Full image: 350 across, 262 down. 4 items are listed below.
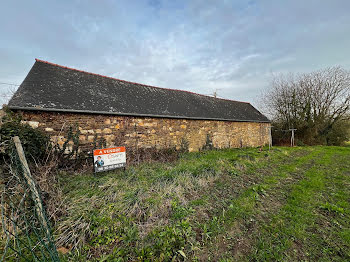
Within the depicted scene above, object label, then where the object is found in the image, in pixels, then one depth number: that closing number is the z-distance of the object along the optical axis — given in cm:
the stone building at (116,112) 616
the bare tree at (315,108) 1728
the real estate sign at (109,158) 496
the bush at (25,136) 430
